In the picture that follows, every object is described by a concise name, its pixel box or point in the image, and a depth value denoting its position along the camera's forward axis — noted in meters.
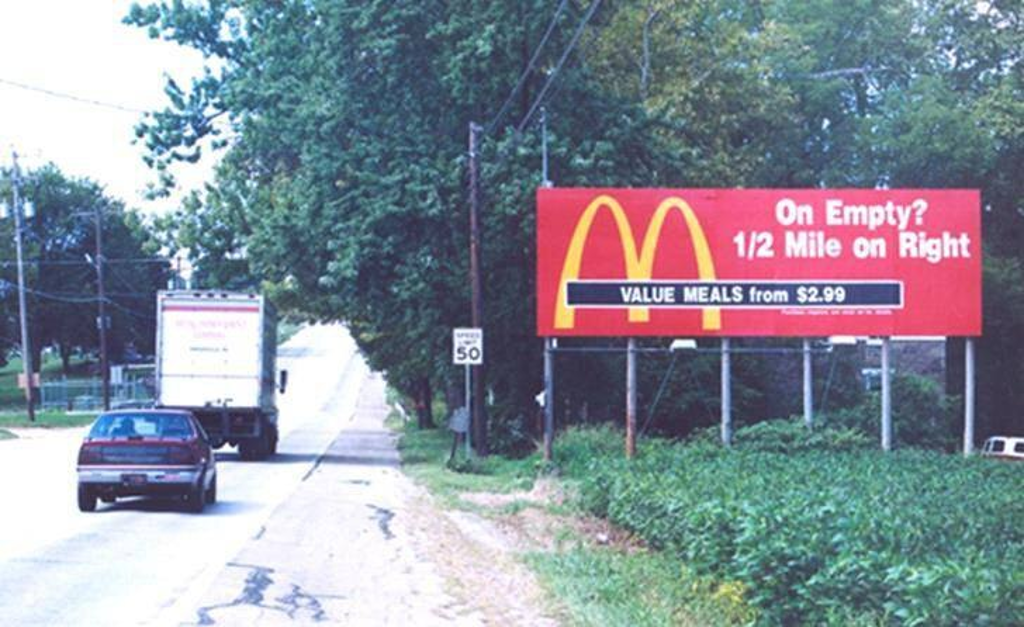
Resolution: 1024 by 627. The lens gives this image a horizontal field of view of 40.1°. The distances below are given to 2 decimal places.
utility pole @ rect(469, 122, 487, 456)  31.48
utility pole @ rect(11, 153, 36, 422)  58.34
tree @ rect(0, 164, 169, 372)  85.62
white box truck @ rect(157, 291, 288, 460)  34.72
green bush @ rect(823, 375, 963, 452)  36.38
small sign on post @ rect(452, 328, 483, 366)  30.98
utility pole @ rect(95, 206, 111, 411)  63.19
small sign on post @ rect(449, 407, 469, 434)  33.36
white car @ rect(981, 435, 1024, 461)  38.91
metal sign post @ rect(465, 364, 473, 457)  33.23
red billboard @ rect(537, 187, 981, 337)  27.78
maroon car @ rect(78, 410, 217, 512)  20.80
